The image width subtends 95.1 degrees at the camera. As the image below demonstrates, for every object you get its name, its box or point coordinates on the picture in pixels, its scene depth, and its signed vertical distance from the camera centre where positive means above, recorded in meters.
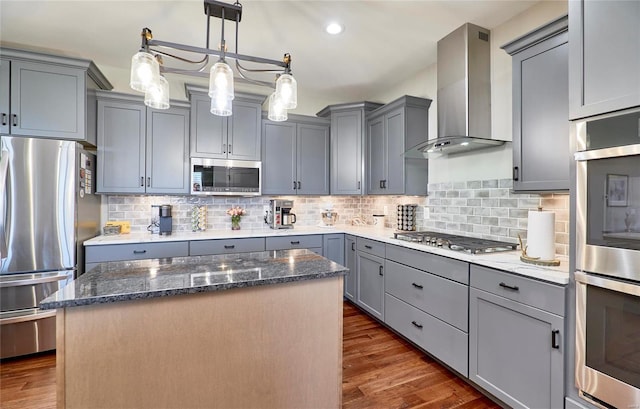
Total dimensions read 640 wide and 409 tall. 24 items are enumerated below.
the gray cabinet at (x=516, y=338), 1.53 -0.78
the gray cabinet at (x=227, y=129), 3.23 +0.84
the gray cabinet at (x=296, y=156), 3.63 +0.59
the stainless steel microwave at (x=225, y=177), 3.25 +0.29
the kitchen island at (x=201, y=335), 1.12 -0.58
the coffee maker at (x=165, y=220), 3.22 -0.20
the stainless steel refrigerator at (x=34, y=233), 2.33 -0.26
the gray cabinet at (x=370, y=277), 2.93 -0.79
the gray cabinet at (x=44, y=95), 2.47 +0.93
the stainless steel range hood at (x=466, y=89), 2.46 +1.00
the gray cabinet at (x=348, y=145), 3.77 +0.75
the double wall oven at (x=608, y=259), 1.27 -0.26
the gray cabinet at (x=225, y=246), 3.02 -0.47
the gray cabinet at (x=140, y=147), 2.97 +0.58
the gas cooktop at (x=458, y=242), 2.08 -0.32
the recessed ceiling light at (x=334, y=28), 2.44 +1.48
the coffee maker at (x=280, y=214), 3.72 -0.15
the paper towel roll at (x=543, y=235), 1.76 -0.19
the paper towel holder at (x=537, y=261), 1.70 -0.34
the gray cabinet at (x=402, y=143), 3.19 +0.68
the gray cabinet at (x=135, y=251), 2.67 -0.47
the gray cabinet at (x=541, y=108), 1.76 +0.61
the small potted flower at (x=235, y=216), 3.62 -0.17
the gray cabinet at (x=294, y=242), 3.32 -0.46
